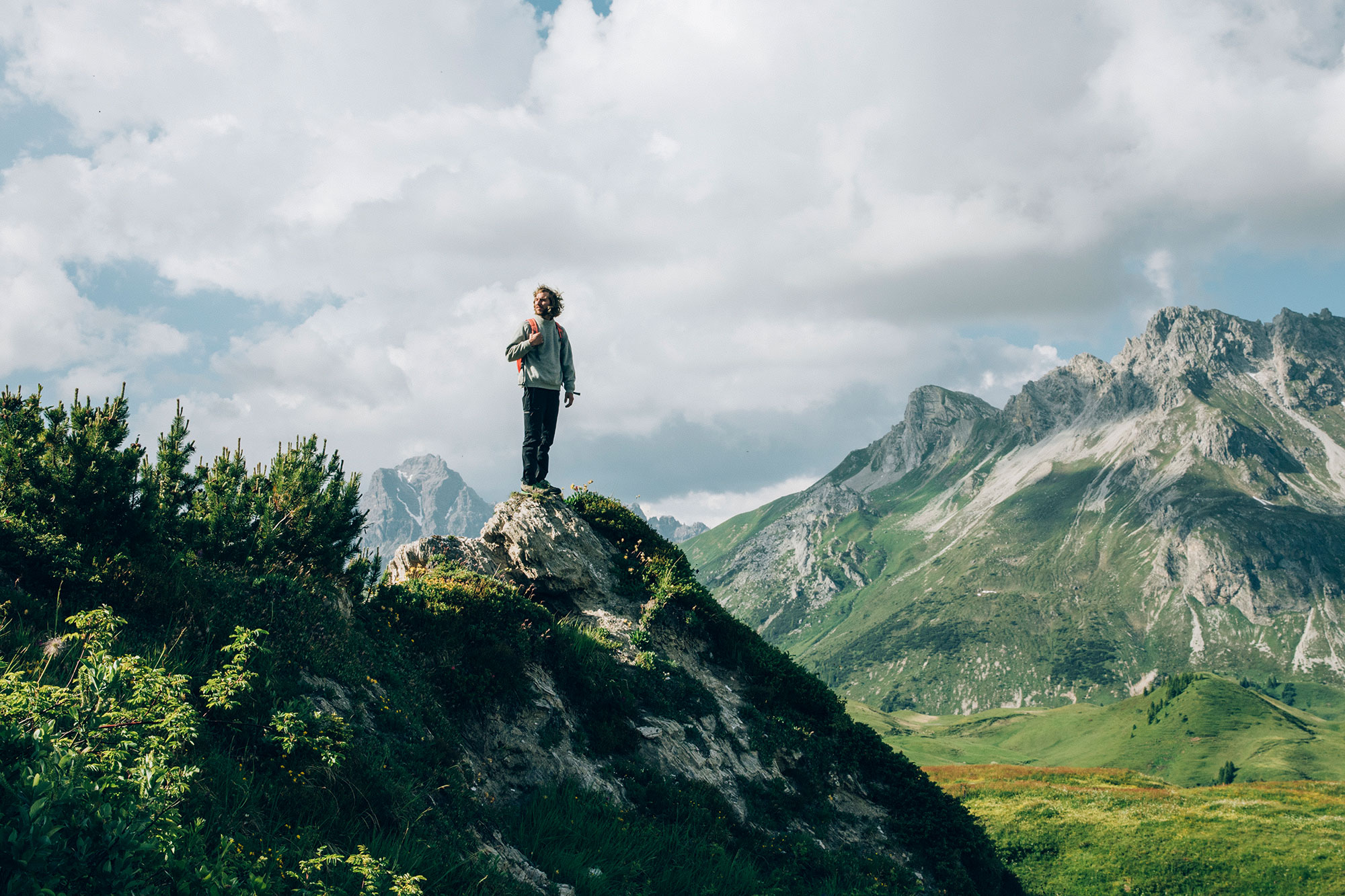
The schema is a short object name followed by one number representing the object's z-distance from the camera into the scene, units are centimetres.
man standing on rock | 1878
